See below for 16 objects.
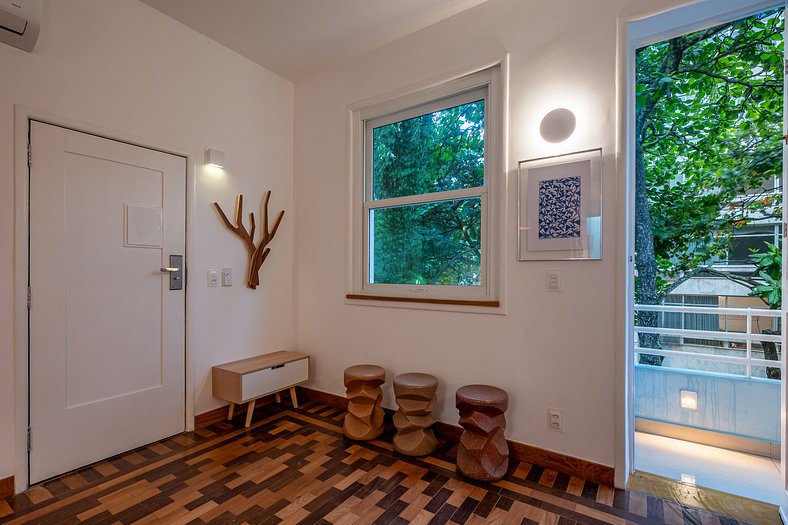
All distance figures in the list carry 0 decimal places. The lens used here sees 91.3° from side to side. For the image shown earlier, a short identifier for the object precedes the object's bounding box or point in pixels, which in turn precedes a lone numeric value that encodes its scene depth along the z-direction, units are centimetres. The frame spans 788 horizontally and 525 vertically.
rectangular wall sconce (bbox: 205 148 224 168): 280
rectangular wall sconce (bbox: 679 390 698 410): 268
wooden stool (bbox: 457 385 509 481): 206
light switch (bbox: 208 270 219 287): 285
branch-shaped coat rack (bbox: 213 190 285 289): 301
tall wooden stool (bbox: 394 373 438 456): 233
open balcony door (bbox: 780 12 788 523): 173
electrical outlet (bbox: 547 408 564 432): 216
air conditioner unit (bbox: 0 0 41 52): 178
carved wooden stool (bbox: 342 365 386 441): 255
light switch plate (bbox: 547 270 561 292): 217
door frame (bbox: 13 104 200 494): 195
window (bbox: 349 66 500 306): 256
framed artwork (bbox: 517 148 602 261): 207
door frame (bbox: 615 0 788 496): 193
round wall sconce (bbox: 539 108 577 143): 214
